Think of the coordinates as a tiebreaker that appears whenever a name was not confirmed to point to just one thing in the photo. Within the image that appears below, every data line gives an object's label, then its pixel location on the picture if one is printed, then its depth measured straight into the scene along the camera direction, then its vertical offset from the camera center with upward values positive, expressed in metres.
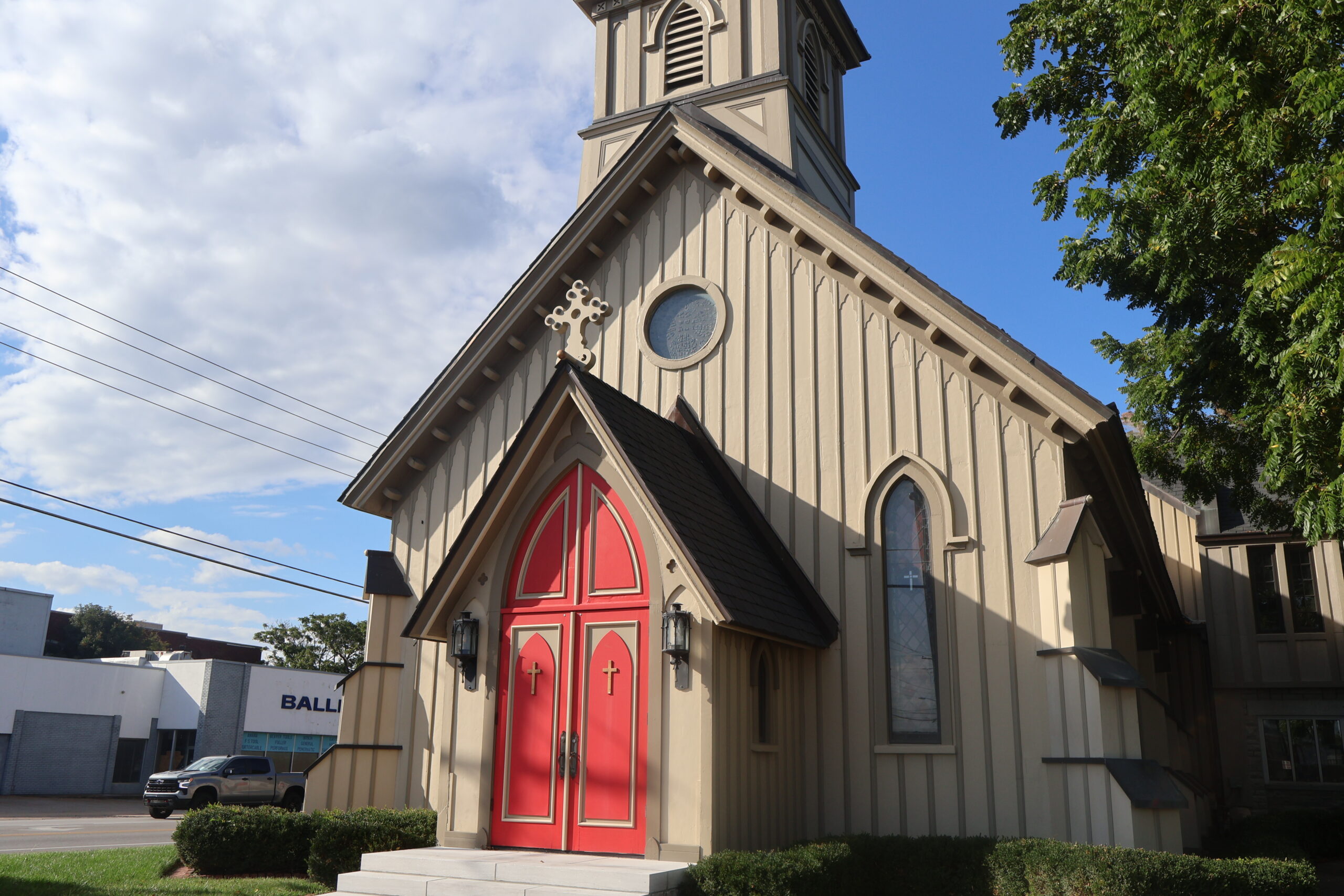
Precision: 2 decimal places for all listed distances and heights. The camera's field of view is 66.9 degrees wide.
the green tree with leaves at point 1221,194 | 9.42 +5.73
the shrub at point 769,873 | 9.23 -1.32
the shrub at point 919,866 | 10.29 -1.37
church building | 10.88 +1.91
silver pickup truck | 30.56 -2.10
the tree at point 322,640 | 67.38 +4.95
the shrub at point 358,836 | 12.34 -1.40
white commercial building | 42.16 +0.05
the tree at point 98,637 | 68.75 +5.11
